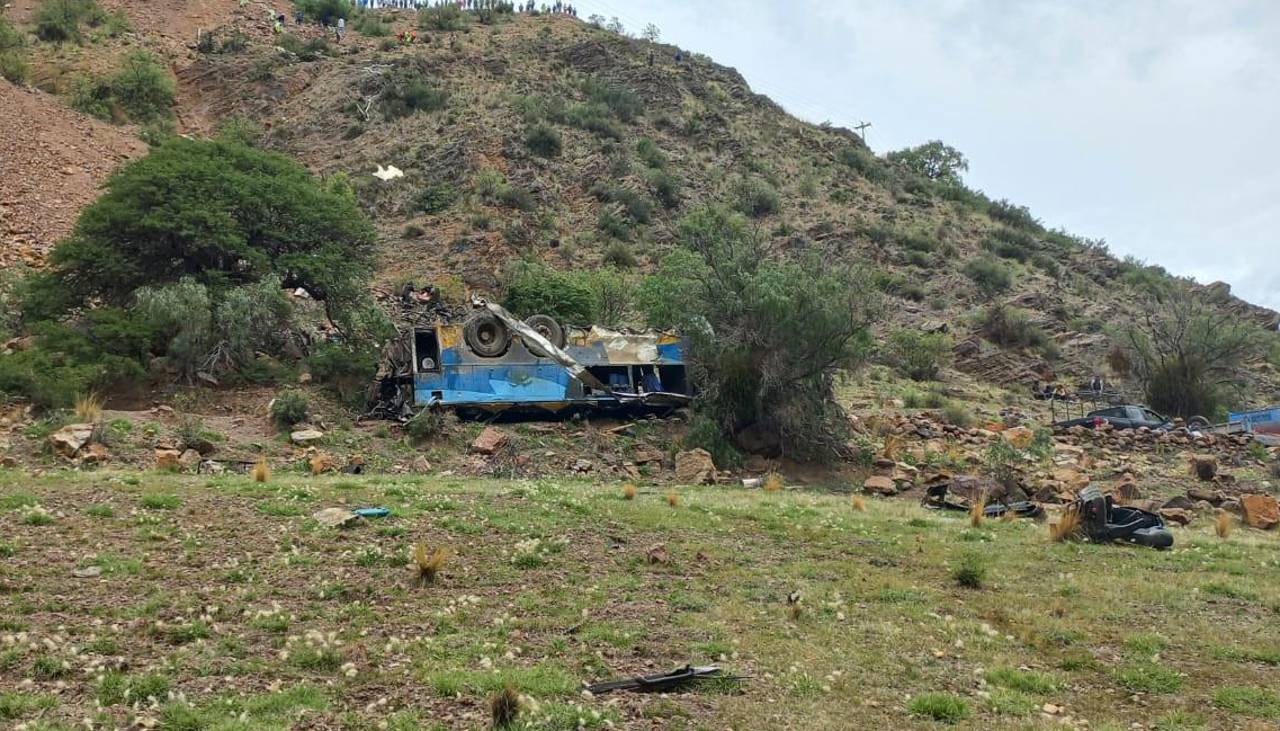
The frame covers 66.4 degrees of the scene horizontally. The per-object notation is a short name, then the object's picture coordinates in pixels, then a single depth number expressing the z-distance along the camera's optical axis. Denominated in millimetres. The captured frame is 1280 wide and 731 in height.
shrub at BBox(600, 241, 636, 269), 52750
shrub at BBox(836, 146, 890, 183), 78625
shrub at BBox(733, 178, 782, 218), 64938
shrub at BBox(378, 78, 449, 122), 65375
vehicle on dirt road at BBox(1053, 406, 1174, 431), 35062
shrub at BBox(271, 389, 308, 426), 24250
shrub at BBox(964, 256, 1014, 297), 62031
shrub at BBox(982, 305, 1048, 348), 52031
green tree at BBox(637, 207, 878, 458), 26281
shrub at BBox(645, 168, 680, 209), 62812
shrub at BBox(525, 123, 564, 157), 63344
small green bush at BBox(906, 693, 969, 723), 7461
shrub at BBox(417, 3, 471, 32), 82500
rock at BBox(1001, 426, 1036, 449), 29619
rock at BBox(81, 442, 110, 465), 18447
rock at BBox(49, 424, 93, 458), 18734
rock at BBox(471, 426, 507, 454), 23906
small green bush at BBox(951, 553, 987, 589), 12000
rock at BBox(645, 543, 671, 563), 12164
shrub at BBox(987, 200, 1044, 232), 78938
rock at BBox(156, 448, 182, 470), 18344
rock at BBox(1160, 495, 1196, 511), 21312
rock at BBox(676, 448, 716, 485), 23000
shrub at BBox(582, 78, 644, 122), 72181
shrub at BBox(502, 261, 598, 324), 37594
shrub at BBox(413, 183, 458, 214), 54625
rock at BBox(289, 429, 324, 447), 22922
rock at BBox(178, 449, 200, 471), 18812
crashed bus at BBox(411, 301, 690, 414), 26812
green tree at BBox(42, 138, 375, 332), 29641
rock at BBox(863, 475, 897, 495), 22781
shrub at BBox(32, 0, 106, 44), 68188
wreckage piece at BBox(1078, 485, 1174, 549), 15203
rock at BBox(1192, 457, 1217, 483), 26562
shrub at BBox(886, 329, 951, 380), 46500
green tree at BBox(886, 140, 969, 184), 94375
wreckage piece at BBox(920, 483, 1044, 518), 19047
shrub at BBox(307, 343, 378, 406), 27906
